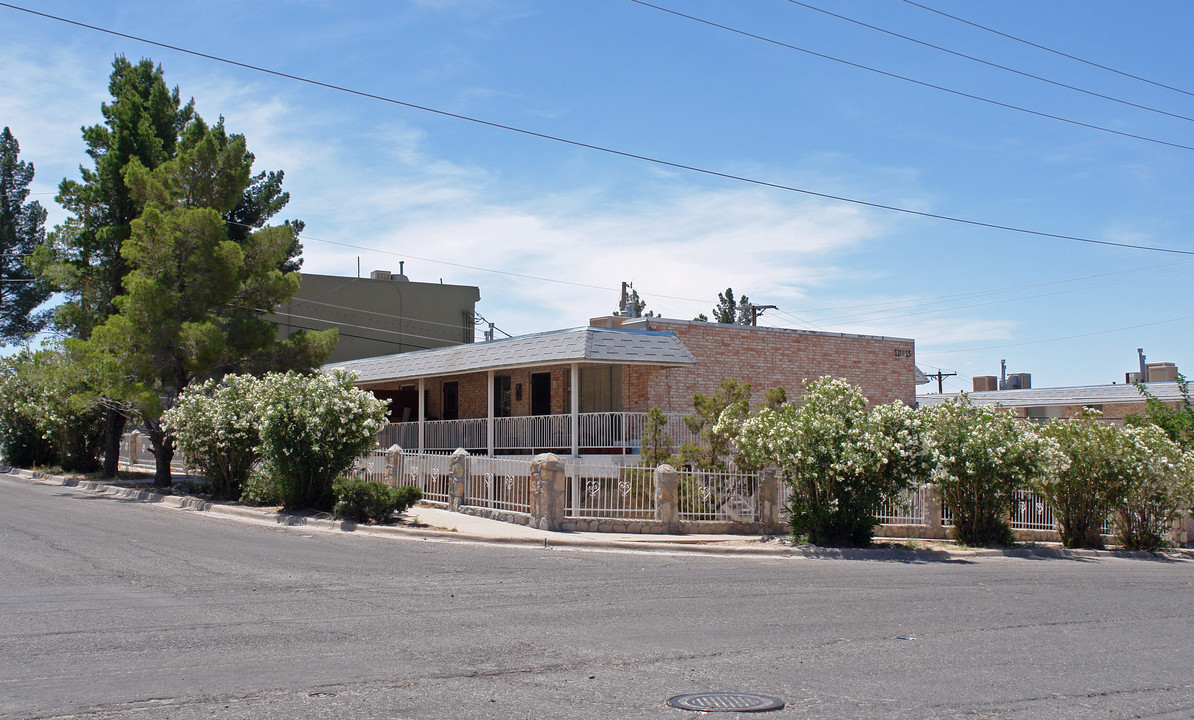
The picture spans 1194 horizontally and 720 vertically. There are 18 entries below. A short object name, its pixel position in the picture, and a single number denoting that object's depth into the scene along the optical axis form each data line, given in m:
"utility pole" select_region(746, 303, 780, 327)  49.56
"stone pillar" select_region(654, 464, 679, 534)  16.86
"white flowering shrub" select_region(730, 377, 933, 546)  15.54
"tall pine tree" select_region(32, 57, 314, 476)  26.12
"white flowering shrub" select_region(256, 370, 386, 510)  18.27
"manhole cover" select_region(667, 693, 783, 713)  5.83
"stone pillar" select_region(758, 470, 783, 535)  17.59
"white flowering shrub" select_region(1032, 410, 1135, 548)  18.23
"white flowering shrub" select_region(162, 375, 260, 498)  20.39
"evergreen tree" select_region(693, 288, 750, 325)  50.31
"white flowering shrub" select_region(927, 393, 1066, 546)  16.98
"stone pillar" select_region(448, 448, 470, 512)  19.52
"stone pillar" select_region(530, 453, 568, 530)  16.59
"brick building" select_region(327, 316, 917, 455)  23.02
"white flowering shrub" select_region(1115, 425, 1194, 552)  18.31
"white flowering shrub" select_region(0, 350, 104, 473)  25.62
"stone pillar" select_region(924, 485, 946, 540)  18.64
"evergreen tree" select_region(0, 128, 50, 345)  41.44
